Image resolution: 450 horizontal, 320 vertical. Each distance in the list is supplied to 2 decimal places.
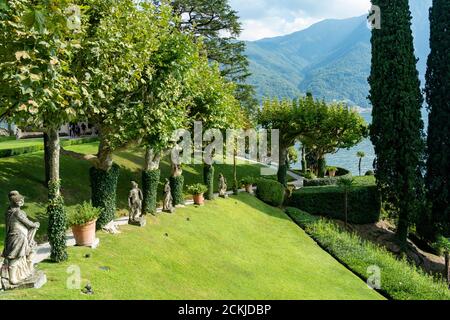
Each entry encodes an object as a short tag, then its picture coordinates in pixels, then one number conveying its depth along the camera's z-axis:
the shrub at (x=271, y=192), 38.97
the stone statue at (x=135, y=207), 22.33
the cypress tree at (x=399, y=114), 35.50
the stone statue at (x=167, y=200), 26.77
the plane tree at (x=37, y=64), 8.31
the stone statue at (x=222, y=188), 35.31
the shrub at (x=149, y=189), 25.17
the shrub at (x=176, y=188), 29.31
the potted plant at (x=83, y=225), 17.83
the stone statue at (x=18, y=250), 12.27
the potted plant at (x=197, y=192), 30.86
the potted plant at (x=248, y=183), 40.25
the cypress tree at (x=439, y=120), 36.25
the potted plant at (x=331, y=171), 62.42
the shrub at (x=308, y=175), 56.37
